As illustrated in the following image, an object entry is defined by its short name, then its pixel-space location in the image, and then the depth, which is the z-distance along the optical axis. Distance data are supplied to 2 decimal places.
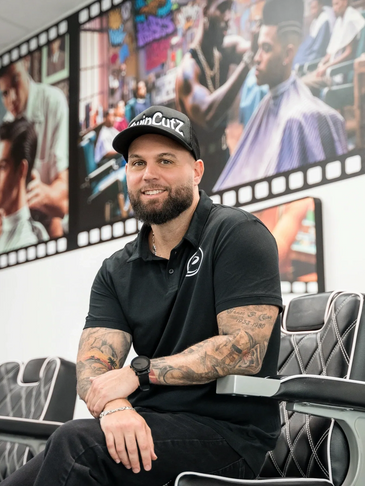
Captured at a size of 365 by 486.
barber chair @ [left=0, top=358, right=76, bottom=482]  2.37
